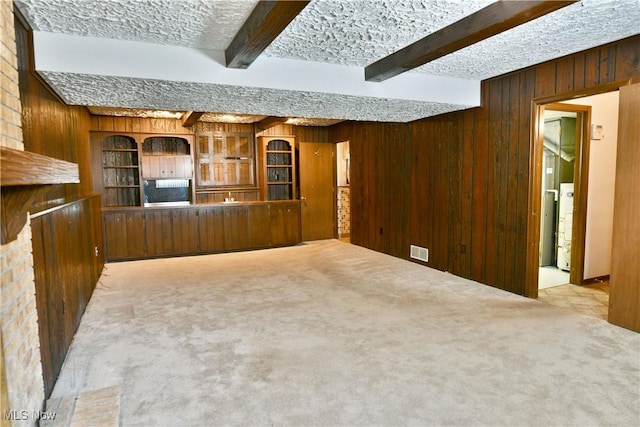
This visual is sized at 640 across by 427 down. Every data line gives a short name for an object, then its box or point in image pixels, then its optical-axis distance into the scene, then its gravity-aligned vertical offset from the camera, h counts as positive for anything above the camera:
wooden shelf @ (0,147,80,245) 1.21 +0.02
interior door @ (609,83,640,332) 3.01 -0.35
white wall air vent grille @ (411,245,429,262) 5.41 -1.09
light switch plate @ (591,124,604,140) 4.39 +0.49
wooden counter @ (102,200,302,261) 6.03 -0.80
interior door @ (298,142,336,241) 7.56 -0.20
